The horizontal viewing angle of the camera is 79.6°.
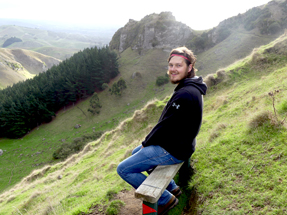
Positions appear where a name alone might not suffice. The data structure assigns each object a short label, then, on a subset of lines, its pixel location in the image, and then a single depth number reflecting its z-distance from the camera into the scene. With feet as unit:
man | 10.90
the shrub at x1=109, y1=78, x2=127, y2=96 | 180.24
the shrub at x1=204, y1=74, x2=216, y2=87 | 44.49
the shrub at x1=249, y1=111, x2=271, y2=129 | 15.82
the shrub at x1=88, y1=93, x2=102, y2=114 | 166.91
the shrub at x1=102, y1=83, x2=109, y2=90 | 187.50
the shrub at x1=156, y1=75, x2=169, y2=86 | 187.01
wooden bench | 9.58
